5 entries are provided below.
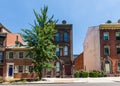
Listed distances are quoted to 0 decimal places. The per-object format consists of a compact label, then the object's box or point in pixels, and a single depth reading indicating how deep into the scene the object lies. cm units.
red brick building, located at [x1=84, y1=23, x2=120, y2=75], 1993
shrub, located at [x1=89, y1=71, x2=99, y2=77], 1861
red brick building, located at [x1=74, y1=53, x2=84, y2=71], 2522
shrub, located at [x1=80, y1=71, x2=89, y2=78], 1887
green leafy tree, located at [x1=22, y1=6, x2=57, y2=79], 1587
